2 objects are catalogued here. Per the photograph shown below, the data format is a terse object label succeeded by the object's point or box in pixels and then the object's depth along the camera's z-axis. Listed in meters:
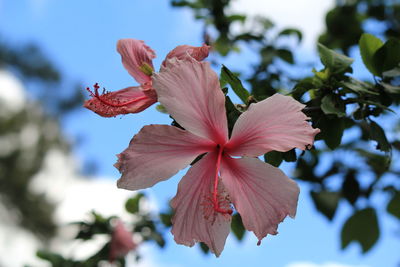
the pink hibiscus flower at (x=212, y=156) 0.60
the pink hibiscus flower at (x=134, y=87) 0.66
